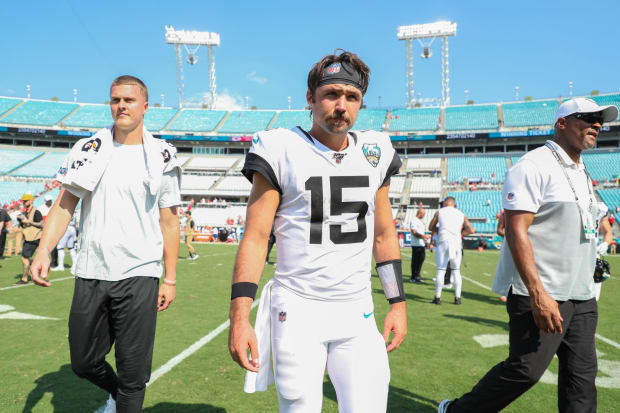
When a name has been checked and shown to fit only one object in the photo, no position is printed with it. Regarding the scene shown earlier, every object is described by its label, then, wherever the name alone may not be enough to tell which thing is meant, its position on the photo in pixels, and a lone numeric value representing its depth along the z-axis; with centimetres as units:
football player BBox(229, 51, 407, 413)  192
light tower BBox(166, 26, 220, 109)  5850
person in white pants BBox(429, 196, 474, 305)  862
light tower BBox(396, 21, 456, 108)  5316
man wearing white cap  270
